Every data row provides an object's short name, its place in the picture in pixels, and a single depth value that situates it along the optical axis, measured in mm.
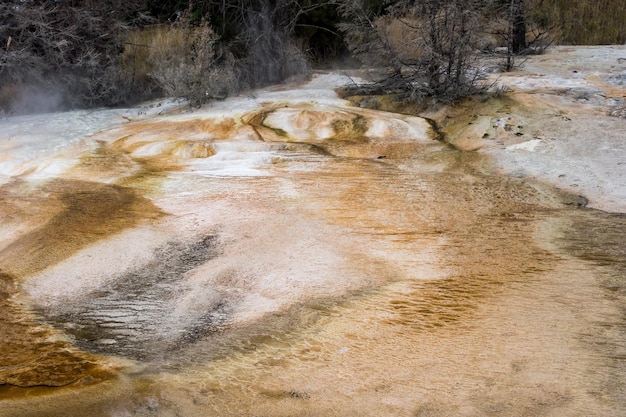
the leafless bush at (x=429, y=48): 9008
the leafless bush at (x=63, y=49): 10086
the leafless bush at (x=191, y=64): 9938
